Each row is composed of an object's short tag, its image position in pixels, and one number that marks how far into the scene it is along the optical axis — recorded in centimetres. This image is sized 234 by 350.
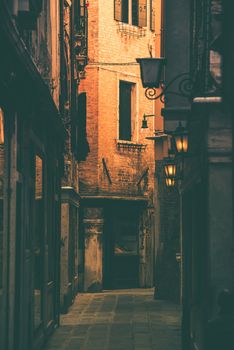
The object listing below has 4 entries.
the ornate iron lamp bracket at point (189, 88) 1348
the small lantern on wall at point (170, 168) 2147
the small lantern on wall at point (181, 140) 1480
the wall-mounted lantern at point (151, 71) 1402
